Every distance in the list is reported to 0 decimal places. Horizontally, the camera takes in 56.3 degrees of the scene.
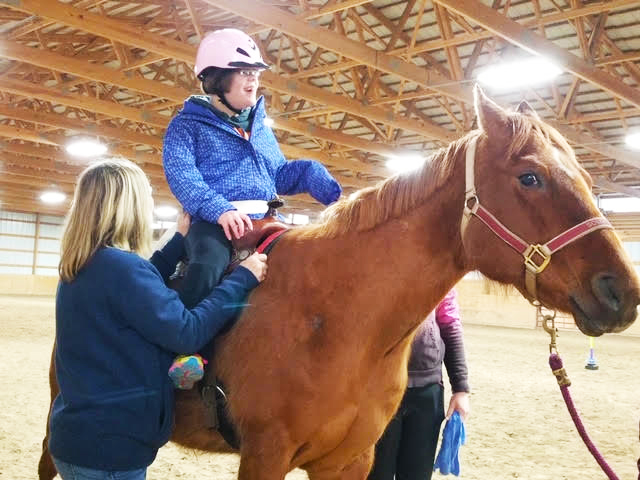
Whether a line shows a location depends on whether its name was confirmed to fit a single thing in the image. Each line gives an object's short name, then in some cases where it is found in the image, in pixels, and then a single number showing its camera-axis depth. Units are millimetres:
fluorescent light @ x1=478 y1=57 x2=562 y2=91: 8977
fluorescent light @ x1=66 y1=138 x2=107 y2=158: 14695
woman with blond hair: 1839
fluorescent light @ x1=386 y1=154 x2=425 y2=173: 15586
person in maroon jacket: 2918
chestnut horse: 1774
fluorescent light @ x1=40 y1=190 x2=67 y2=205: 27078
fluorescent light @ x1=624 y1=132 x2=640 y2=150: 12883
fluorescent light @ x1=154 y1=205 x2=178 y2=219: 30781
